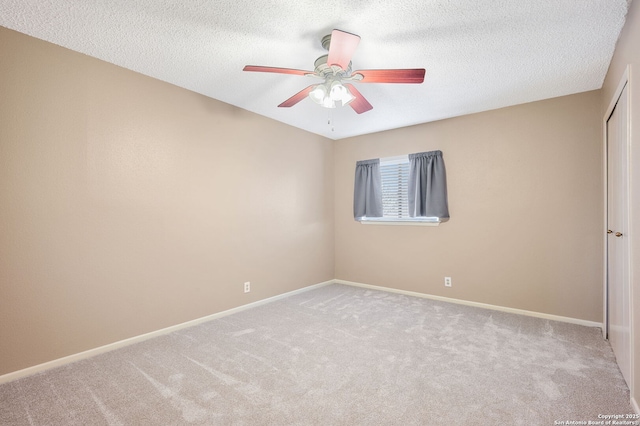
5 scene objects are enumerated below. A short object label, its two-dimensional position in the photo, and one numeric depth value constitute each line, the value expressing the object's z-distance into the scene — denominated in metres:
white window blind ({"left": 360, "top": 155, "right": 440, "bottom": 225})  4.43
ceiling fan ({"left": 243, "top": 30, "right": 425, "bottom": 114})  1.84
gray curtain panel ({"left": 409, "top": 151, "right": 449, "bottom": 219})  3.96
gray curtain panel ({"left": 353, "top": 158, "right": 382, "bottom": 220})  4.59
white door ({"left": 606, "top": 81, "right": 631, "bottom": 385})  2.02
